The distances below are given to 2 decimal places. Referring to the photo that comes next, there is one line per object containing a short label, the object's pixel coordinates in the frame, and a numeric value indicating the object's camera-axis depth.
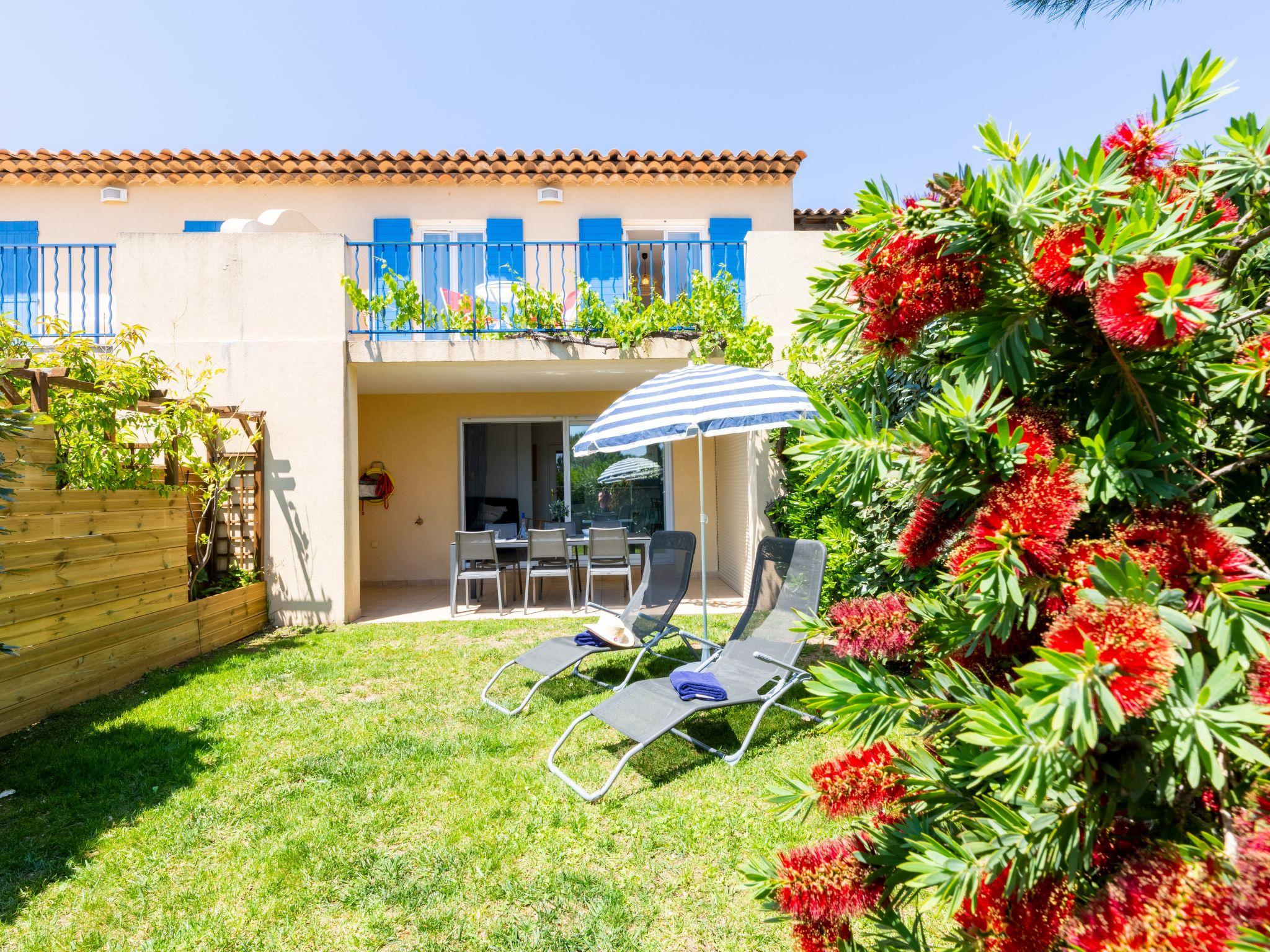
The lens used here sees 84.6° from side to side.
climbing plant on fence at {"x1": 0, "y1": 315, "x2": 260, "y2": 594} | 5.22
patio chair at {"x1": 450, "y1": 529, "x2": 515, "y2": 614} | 8.23
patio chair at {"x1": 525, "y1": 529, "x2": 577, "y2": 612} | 8.29
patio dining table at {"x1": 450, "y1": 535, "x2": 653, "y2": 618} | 8.34
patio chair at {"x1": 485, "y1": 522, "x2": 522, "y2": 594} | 9.59
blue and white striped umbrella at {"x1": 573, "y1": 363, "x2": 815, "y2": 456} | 4.72
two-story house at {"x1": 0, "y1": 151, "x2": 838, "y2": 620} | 8.30
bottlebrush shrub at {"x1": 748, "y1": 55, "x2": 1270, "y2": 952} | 0.51
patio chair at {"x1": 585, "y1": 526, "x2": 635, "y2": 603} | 8.26
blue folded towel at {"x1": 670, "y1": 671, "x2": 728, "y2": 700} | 3.86
